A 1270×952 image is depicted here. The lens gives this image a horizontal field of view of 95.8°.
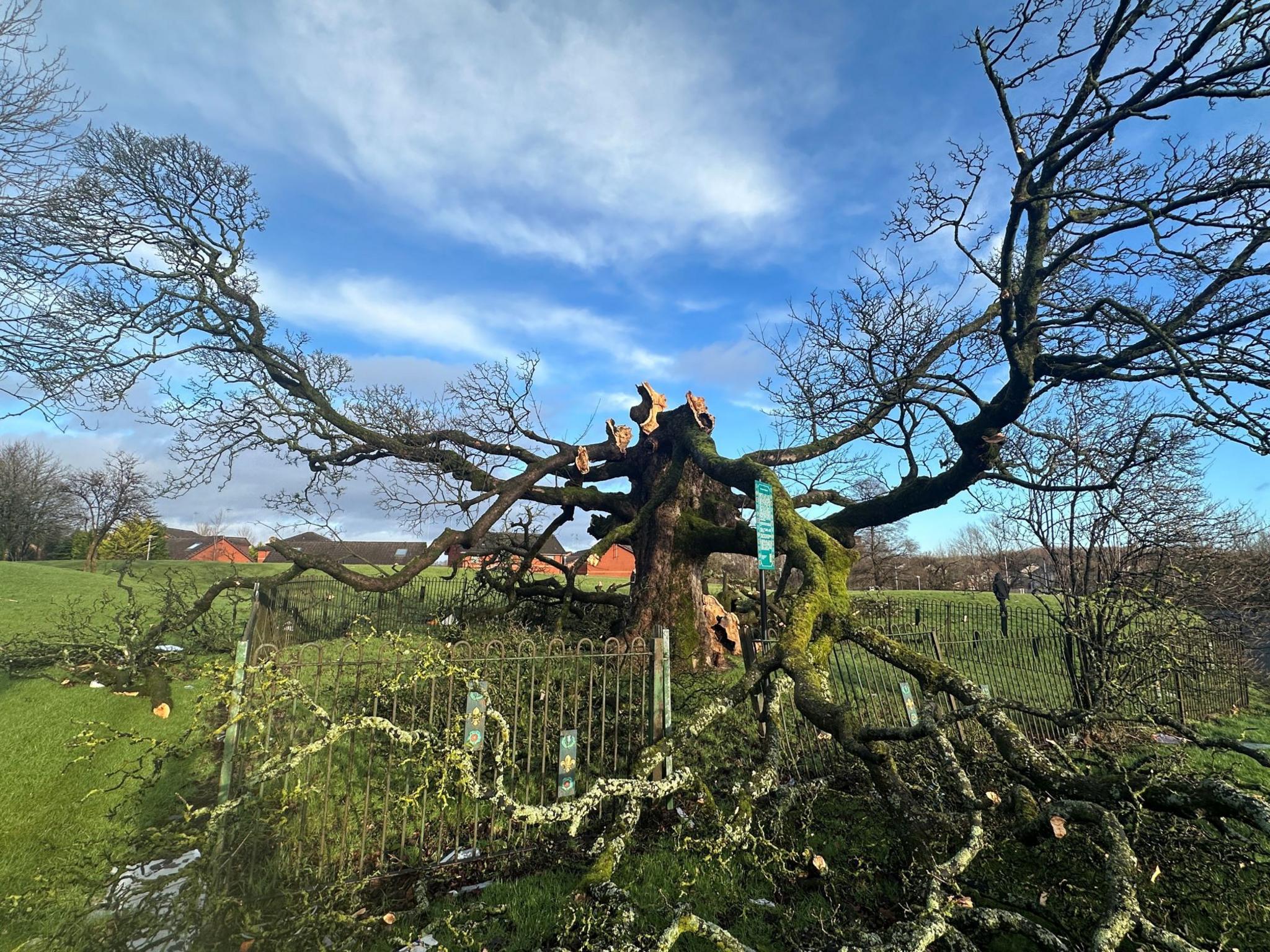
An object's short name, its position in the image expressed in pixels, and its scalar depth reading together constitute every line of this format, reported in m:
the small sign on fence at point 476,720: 4.43
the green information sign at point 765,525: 5.96
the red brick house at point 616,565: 50.88
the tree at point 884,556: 24.33
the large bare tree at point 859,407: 3.55
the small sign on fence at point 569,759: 4.77
